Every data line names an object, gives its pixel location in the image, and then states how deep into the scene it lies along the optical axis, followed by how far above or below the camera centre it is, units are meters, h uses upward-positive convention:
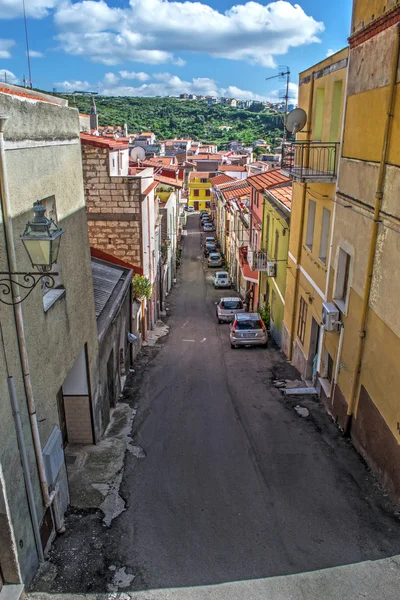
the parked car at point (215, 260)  45.59 -11.24
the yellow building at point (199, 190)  80.94 -8.73
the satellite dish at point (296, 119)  14.20 +0.54
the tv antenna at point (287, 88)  17.34 +1.71
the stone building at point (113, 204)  17.03 -2.35
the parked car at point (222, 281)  37.06 -10.62
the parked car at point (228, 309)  25.23 -8.83
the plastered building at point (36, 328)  5.49 -2.58
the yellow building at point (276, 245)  19.20 -4.62
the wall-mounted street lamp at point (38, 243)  5.08 -1.10
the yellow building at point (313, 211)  12.30 -2.14
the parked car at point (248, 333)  19.45 -7.63
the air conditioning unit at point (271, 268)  20.38 -5.35
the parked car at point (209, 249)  51.12 -11.42
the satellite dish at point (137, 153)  25.12 -0.80
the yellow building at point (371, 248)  8.23 -2.08
